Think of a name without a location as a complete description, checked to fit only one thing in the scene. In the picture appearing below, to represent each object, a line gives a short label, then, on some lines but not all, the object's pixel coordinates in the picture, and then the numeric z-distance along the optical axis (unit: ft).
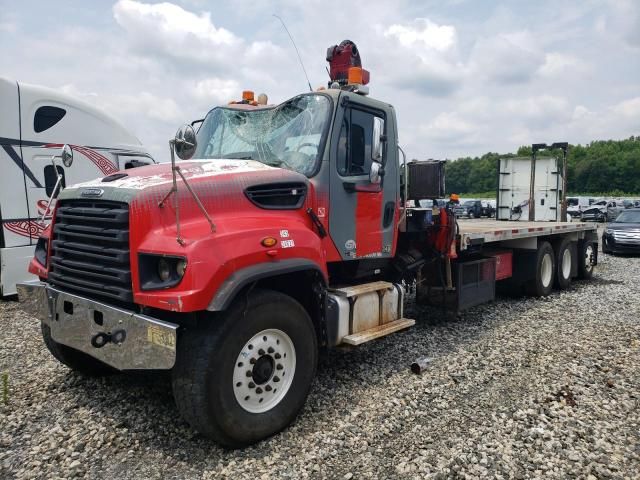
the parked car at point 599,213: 113.29
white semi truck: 26.40
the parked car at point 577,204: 123.34
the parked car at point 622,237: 50.70
